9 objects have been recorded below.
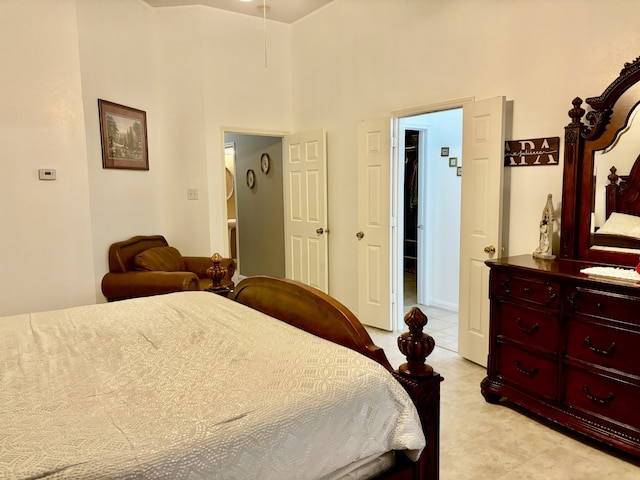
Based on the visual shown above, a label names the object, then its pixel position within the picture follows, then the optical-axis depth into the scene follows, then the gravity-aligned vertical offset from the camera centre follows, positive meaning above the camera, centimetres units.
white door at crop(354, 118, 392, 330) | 406 -27
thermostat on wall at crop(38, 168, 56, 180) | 346 +19
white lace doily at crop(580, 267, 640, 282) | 219 -42
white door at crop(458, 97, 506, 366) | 313 -16
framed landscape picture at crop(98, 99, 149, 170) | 400 +58
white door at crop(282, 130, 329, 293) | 476 -15
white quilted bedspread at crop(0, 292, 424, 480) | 100 -56
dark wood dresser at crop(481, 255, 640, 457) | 212 -83
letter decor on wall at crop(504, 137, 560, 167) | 290 +27
